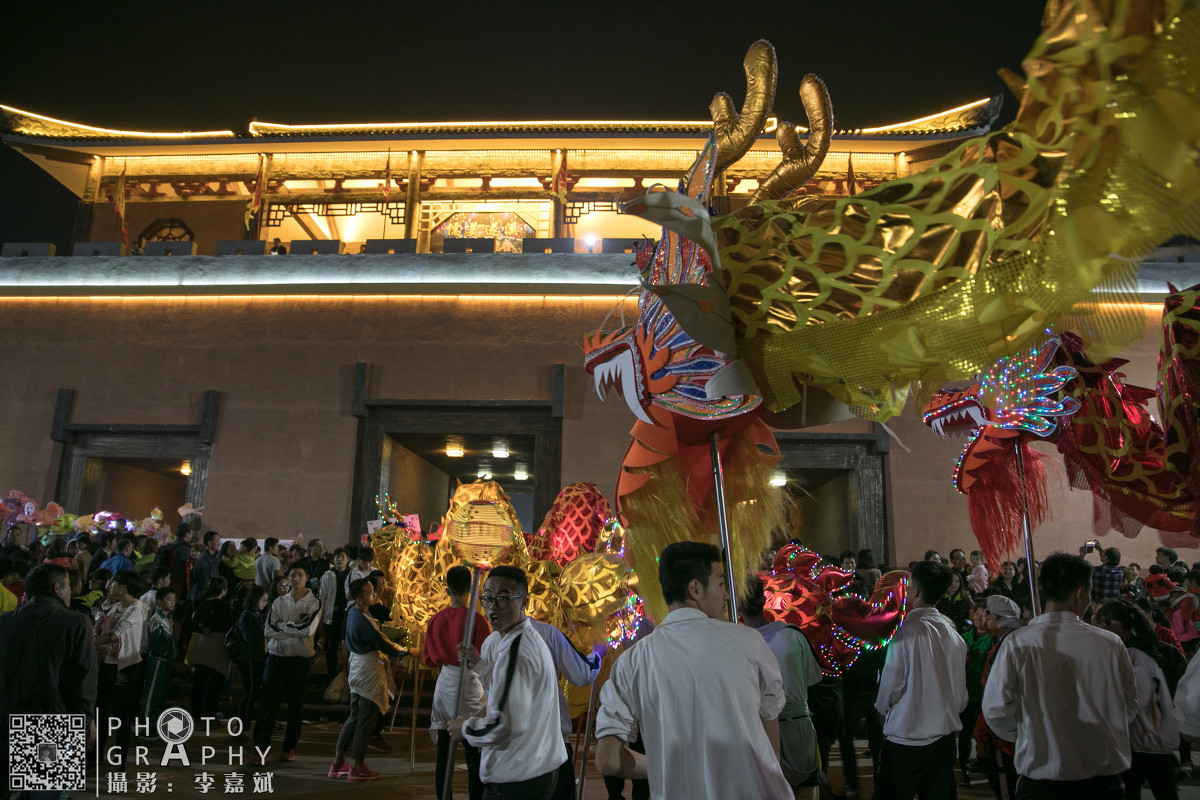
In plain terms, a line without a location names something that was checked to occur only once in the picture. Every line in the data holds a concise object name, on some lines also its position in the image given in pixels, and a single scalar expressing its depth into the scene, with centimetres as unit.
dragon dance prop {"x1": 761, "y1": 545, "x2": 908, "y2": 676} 394
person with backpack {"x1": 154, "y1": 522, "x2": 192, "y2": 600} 780
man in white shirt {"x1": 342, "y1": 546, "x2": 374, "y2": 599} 706
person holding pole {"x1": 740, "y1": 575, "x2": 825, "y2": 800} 316
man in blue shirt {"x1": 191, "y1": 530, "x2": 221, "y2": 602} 768
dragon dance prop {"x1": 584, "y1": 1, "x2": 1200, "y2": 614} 142
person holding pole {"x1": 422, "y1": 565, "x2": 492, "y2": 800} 359
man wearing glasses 268
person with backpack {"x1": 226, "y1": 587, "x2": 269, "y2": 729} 625
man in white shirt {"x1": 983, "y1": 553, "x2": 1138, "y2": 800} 233
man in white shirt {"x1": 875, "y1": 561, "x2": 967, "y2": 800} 301
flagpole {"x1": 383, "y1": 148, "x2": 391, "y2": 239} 1250
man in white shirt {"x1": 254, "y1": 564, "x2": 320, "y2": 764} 539
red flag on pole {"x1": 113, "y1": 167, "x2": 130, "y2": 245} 1265
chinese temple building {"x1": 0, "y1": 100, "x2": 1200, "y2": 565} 1076
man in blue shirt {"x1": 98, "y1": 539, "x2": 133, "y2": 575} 684
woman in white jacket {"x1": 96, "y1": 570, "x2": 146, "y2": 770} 456
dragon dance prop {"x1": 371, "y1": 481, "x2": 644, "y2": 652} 405
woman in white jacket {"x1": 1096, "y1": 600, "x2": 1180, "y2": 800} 312
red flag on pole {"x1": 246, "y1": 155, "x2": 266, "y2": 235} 1245
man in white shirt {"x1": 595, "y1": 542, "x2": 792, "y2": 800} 163
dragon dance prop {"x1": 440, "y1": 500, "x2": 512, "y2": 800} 477
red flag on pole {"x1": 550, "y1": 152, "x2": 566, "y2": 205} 1223
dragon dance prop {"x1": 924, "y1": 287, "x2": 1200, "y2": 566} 255
